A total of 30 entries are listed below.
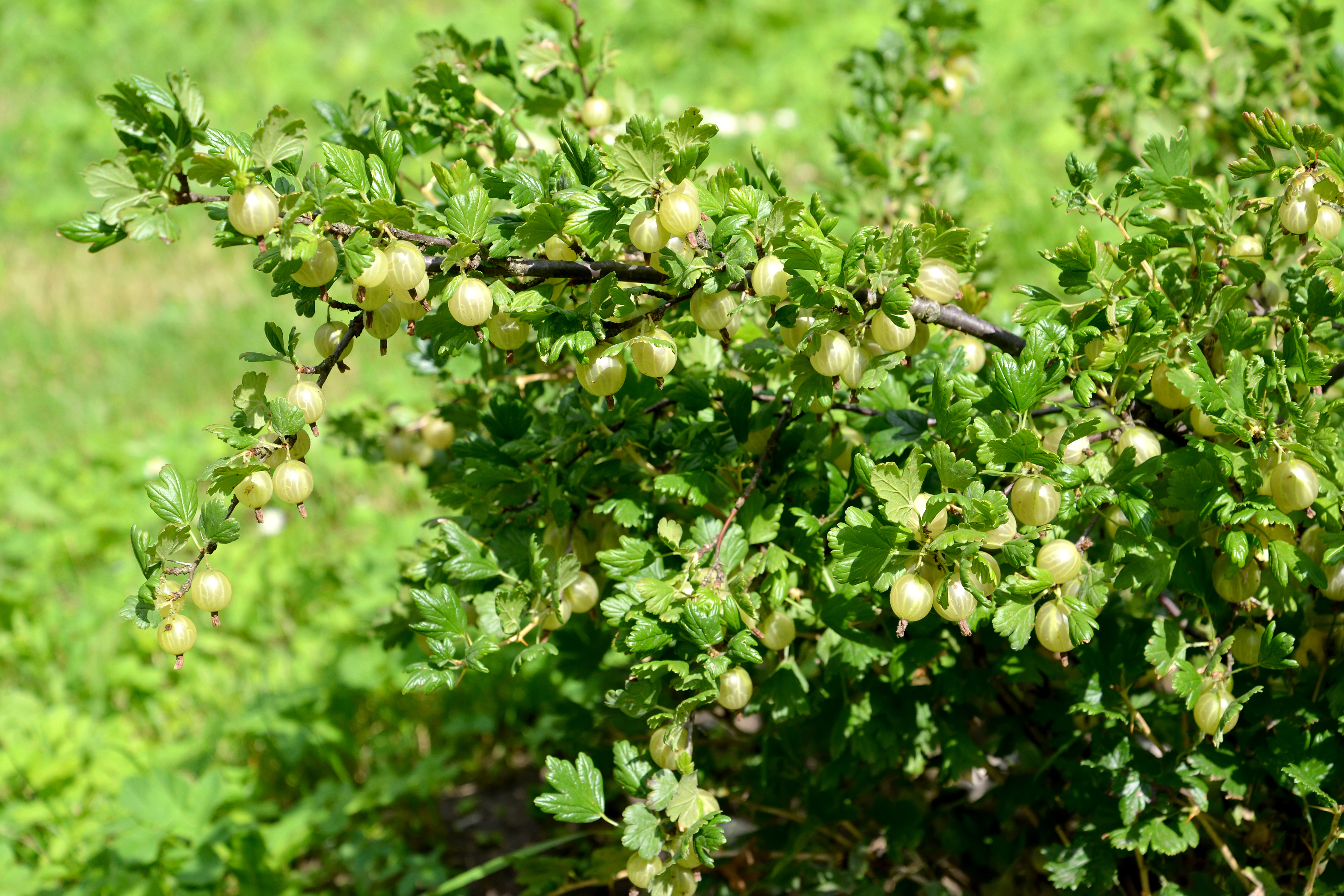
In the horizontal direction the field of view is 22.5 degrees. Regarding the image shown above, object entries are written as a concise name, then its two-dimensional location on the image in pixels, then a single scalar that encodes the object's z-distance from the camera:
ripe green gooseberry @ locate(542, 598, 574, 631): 1.27
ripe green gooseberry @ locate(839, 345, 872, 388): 1.21
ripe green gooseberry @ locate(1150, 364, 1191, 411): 1.25
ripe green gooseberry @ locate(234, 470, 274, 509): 1.19
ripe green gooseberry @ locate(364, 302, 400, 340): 1.22
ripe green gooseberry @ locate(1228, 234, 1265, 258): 1.28
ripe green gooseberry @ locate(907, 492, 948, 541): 1.19
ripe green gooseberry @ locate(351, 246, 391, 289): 1.18
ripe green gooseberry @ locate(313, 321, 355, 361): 1.22
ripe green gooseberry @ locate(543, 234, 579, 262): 1.23
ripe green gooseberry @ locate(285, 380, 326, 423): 1.21
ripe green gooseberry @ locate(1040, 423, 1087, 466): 1.24
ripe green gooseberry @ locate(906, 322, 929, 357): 1.25
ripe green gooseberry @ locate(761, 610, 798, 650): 1.28
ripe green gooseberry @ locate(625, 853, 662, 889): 1.25
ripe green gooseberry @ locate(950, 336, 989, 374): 1.32
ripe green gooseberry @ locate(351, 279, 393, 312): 1.20
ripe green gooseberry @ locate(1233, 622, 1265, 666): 1.27
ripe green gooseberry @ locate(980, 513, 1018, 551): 1.21
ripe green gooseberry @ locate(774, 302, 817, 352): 1.23
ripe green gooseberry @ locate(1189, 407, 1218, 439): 1.24
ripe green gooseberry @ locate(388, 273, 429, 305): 1.20
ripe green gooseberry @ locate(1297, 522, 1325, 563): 1.26
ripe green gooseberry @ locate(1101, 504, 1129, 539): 1.26
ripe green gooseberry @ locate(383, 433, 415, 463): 1.46
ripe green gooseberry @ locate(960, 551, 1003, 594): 1.18
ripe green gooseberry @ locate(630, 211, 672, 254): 1.20
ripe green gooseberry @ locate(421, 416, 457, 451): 1.44
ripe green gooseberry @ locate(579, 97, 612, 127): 1.38
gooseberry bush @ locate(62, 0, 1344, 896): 1.20
